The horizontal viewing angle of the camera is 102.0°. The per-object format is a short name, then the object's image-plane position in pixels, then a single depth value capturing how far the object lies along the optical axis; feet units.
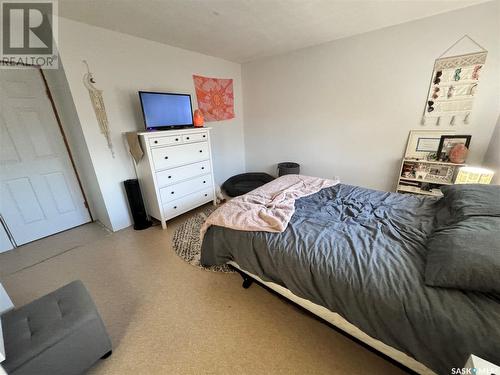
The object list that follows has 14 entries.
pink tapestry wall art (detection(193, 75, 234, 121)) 10.59
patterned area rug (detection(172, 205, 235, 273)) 6.66
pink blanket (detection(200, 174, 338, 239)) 4.86
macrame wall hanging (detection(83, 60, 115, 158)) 7.13
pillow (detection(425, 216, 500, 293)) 2.77
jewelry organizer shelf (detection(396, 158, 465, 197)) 7.62
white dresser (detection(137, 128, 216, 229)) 7.98
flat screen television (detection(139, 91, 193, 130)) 8.00
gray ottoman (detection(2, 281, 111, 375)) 3.17
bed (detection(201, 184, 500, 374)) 2.64
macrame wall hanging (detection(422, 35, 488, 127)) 6.82
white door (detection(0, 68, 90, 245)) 7.24
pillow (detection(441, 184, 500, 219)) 3.91
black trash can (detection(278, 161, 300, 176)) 11.00
